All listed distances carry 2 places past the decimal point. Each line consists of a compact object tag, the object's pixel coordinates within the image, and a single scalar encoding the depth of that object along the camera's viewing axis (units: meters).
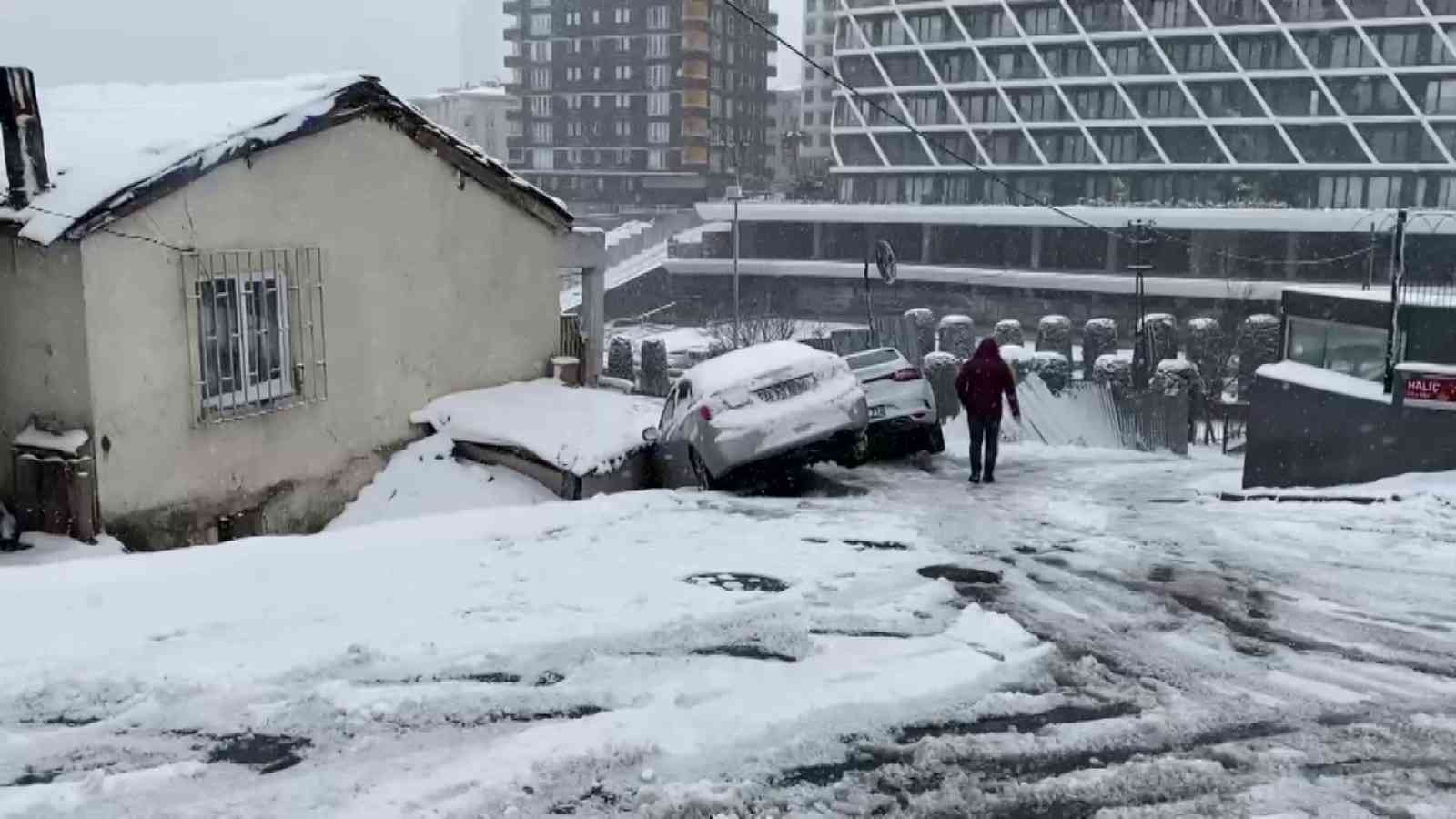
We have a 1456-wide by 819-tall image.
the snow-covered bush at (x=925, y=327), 38.62
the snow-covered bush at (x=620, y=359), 28.88
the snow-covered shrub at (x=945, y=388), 21.30
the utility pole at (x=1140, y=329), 26.50
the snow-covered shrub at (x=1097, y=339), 34.38
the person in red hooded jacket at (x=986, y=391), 11.71
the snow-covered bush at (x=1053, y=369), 23.31
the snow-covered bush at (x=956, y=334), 37.16
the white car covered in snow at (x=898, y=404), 13.48
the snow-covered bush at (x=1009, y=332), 37.59
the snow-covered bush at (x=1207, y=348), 30.62
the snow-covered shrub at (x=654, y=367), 28.78
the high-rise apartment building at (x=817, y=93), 123.31
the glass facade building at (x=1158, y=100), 55.38
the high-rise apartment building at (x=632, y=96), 85.06
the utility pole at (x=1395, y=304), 11.70
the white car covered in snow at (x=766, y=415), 10.76
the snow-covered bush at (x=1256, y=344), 29.64
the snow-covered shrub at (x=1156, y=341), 28.73
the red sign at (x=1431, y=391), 10.77
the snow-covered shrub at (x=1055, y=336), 37.66
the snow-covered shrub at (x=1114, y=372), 25.84
